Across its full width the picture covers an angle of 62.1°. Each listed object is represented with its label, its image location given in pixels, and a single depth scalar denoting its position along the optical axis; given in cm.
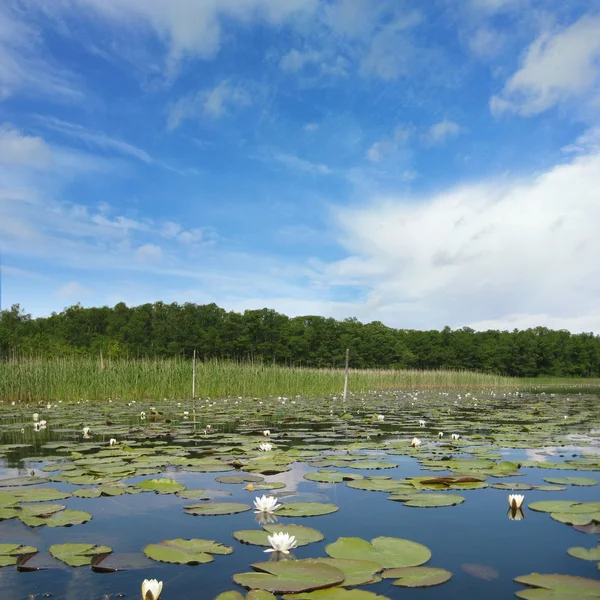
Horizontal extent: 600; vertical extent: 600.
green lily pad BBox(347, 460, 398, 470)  445
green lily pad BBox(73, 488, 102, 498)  350
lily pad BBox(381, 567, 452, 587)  200
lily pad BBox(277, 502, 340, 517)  301
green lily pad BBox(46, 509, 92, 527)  286
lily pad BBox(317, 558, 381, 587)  202
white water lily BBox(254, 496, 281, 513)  300
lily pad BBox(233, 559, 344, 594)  193
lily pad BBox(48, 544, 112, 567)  226
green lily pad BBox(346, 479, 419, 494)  362
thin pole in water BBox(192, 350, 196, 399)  1441
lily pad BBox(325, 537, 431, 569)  222
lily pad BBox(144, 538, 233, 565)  226
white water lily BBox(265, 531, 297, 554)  232
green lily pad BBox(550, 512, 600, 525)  283
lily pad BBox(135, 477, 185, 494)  360
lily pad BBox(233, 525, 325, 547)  251
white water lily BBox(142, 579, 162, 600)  180
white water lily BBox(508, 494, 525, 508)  310
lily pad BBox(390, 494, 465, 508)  321
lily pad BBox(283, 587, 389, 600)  185
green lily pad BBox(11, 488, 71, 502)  335
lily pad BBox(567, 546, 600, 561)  228
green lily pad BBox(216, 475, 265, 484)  394
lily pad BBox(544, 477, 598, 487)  389
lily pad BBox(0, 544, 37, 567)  225
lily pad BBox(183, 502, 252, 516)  305
